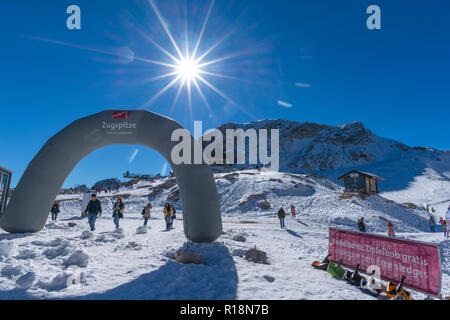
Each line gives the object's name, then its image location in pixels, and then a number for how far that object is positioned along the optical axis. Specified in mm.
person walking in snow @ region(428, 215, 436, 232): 20484
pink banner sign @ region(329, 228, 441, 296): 4483
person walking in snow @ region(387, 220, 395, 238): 14097
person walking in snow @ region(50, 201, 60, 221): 17278
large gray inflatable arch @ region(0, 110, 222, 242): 8359
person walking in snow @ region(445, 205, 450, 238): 14130
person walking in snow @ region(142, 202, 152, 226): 14055
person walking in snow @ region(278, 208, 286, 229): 16828
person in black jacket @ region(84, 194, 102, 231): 10442
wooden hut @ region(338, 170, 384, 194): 33188
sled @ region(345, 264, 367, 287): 5322
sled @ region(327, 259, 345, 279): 5820
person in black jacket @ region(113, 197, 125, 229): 11859
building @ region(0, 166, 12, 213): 10805
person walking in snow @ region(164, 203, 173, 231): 13262
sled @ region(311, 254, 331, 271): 6506
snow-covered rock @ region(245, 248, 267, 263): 6734
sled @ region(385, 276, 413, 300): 4430
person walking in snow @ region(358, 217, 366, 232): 16270
